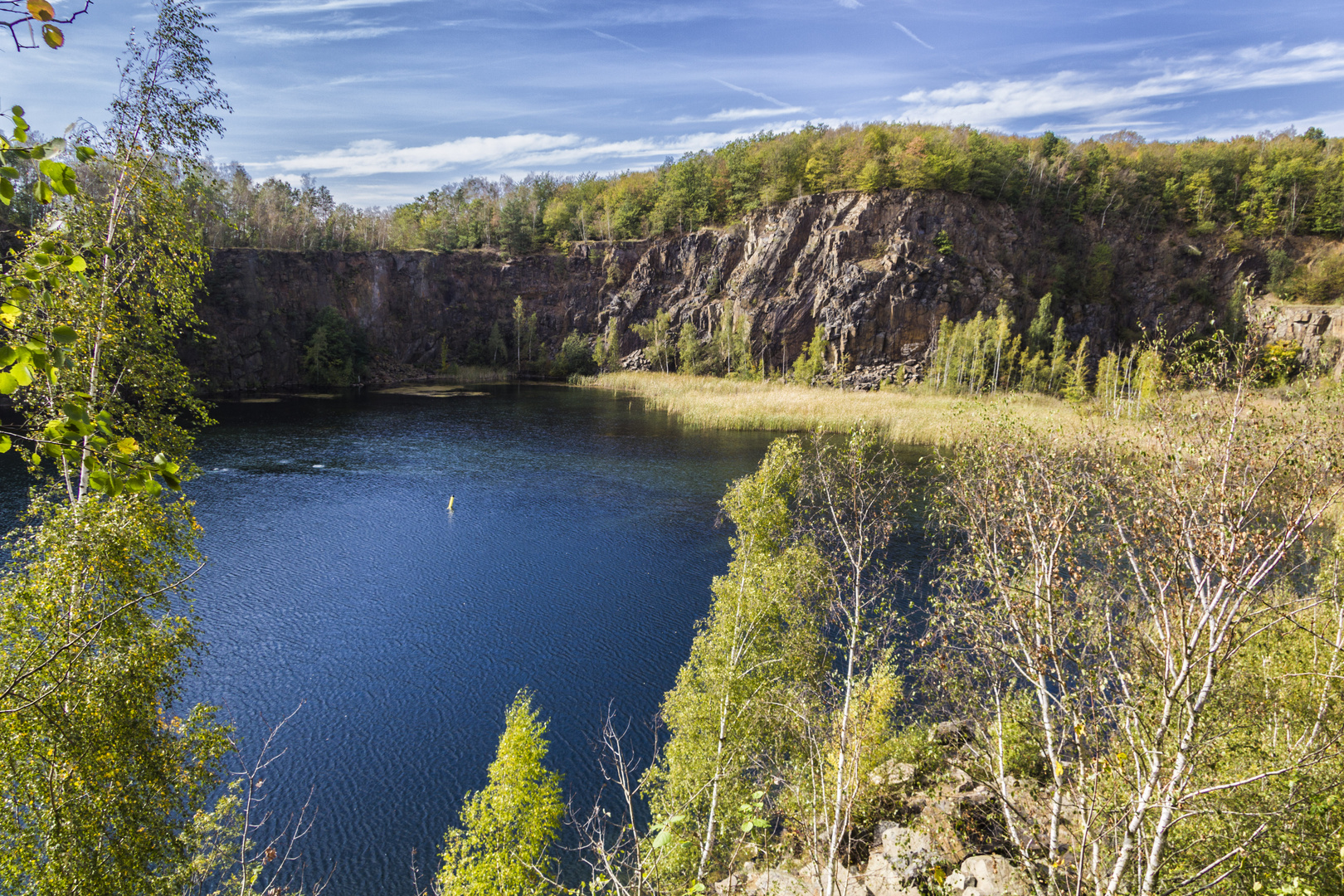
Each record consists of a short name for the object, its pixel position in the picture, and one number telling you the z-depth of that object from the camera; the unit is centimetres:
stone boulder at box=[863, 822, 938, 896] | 1262
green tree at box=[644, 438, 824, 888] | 1595
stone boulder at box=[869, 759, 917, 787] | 1633
